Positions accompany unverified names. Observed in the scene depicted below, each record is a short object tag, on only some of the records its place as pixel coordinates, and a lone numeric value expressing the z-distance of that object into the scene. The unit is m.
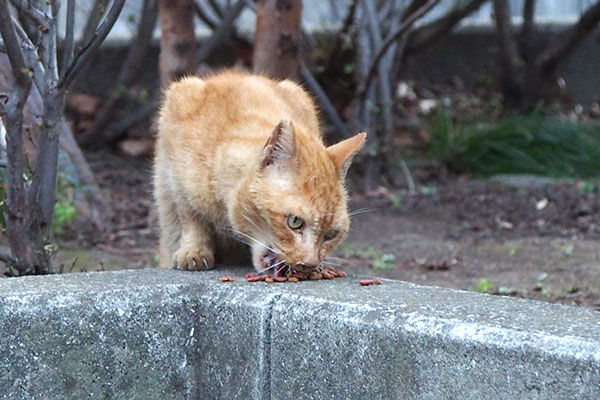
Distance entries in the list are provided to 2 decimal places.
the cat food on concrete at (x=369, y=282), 5.94
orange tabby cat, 6.17
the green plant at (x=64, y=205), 11.62
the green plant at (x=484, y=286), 8.76
